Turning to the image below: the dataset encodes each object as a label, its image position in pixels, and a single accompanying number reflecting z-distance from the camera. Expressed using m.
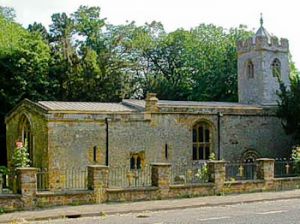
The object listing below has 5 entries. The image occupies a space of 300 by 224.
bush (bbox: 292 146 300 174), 25.67
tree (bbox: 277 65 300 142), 32.19
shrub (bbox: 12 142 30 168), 23.48
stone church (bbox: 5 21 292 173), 27.31
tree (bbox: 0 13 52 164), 39.72
